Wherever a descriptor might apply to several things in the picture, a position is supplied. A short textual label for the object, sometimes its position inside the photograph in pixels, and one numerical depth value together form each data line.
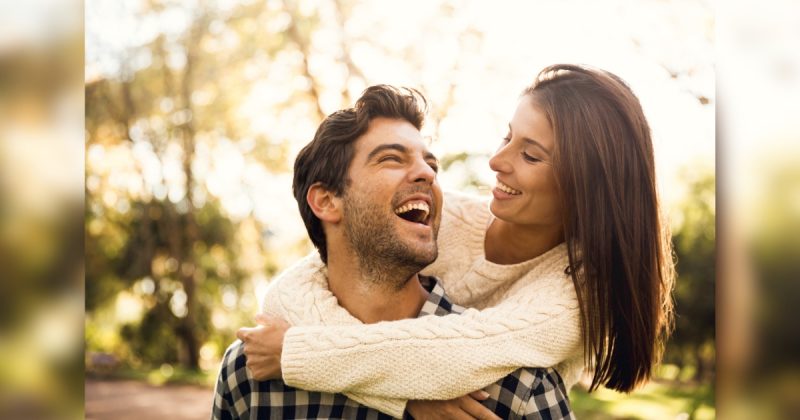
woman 2.02
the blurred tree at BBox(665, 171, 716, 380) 8.22
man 2.22
